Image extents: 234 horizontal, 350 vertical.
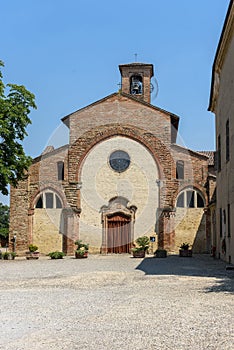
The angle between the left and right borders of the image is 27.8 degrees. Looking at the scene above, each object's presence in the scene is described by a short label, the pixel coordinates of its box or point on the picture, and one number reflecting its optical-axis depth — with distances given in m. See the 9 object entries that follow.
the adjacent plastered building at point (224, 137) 18.05
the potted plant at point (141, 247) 26.06
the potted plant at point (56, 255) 25.36
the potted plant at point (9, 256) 25.48
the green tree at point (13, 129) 23.20
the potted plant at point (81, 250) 25.50
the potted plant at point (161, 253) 25.21
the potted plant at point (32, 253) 26.14
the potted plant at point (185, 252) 25.97
